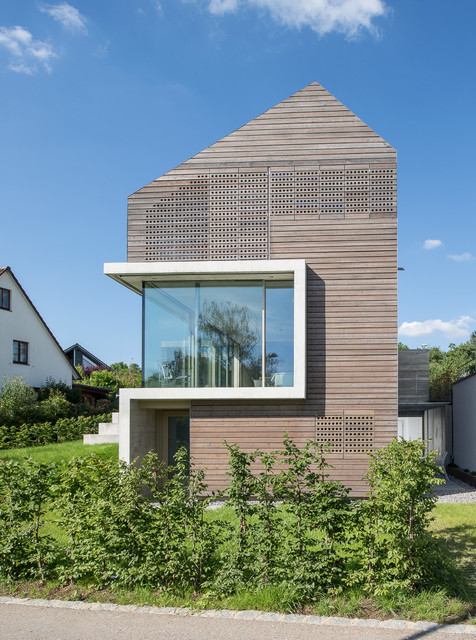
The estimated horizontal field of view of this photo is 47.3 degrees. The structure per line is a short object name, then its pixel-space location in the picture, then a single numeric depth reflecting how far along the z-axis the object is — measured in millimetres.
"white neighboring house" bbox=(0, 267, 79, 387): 24312
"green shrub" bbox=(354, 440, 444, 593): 5293
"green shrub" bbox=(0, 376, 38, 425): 19734
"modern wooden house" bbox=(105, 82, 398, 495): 11562
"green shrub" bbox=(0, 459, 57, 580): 6199
